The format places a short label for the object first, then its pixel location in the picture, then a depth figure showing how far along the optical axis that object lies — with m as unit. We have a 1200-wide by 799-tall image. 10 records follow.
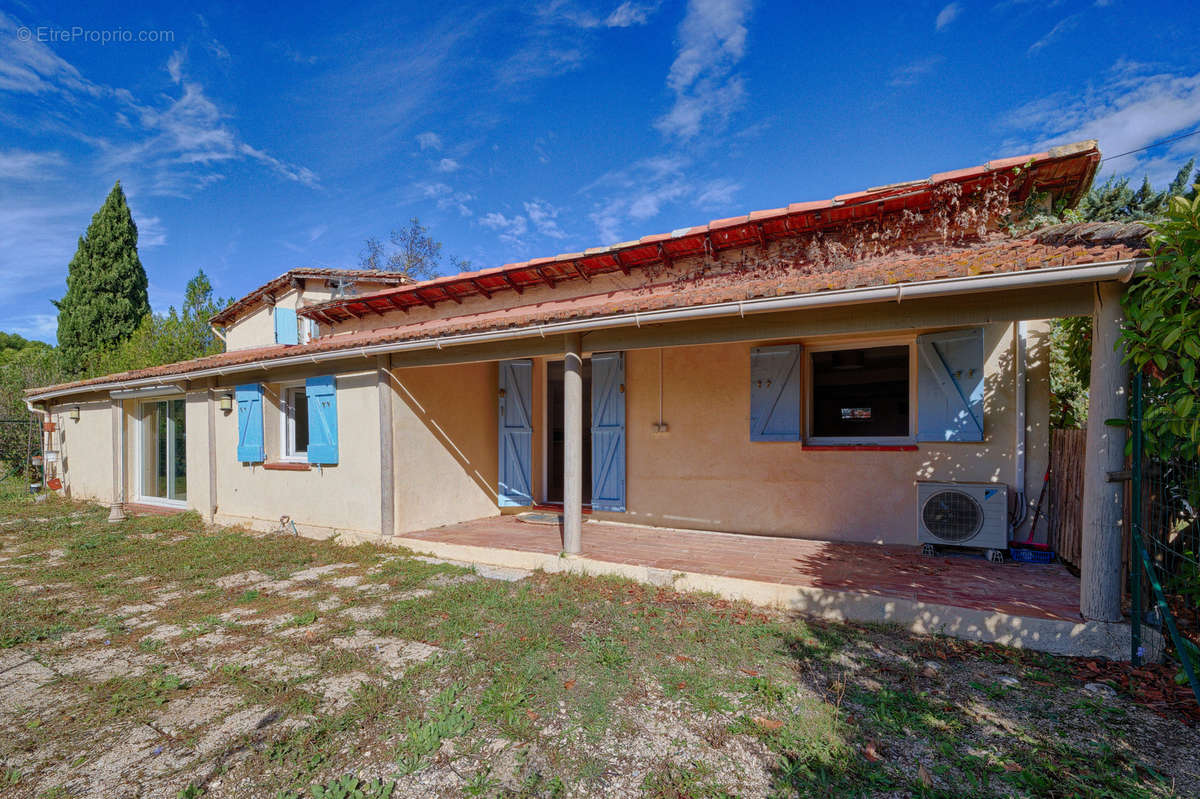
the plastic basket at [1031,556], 5.02
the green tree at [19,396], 14.24
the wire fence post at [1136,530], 3.16
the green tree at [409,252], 25.09
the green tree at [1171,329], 2.51
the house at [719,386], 3.85
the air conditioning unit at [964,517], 5.12
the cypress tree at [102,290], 20.27
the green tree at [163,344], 18.05
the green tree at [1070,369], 4.56
